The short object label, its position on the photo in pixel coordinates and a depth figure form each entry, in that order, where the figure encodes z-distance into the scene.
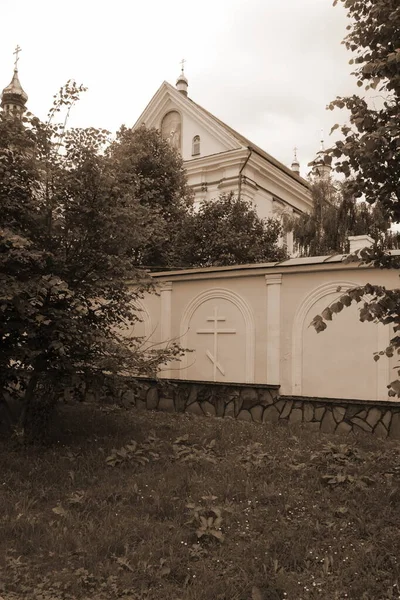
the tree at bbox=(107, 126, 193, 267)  16.75
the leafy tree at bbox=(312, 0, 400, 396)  4.05
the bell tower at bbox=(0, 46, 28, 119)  33.62
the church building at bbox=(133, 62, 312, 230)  26.03
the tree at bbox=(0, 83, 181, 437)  6.72
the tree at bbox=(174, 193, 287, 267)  16.94
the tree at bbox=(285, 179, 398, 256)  24.56
